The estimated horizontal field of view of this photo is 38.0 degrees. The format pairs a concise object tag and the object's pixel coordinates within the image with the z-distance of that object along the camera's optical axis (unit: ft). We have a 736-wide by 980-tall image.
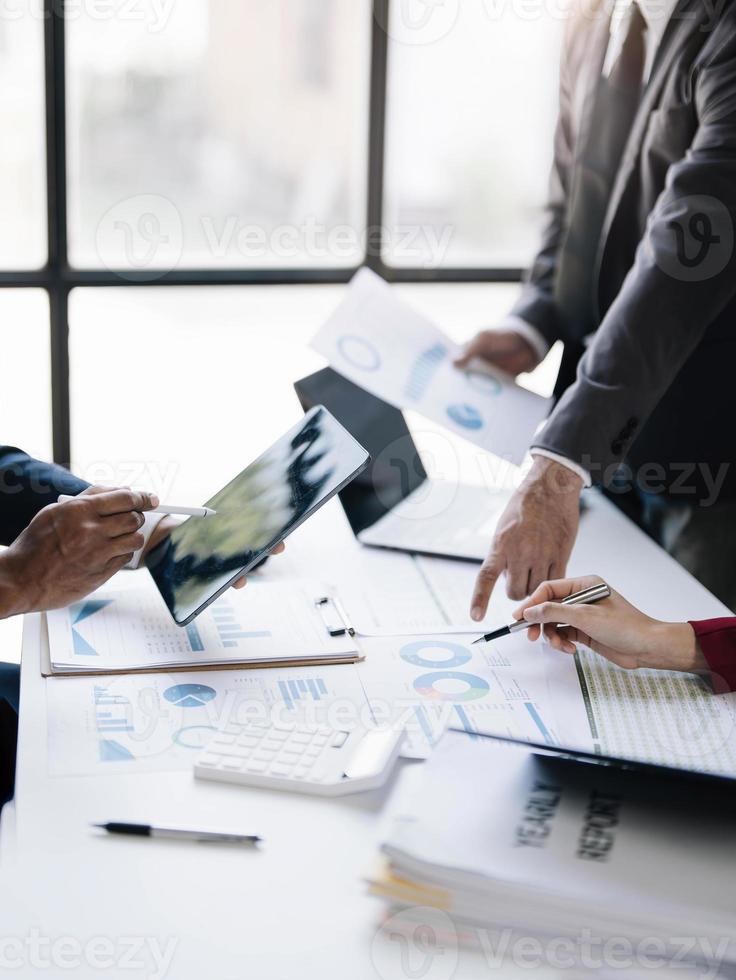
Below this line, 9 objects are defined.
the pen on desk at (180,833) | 3.23
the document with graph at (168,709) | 3.69
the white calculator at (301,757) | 3.51
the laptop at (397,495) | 5.78
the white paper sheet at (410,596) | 4.82
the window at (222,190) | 9.11
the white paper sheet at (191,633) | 4.36
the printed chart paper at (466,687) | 3.94
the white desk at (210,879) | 2.82
